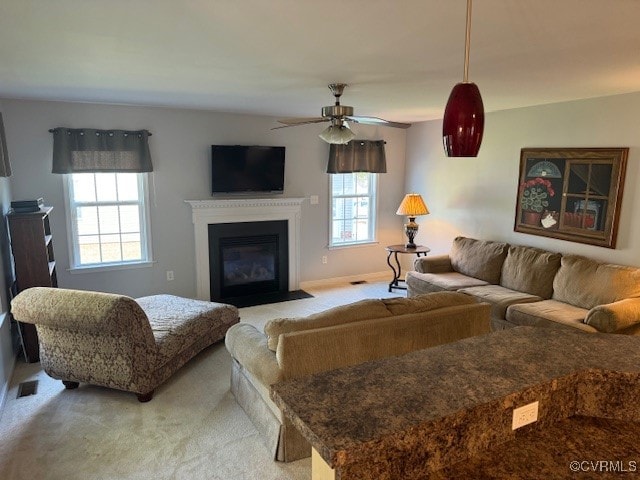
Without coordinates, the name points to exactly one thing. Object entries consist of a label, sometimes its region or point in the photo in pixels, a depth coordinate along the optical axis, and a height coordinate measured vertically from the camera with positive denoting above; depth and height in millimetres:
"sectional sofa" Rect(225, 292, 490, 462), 2516 -982
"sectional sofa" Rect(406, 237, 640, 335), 3535 -1039
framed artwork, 4082 -115
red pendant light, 1420 +198
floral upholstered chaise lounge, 3059 -1223
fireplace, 5590 -1080
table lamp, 5977 -415
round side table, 5855 -951
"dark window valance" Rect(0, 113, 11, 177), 3516 +137
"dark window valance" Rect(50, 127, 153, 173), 4551 +266
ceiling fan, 3529 +467
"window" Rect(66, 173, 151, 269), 4863 -494
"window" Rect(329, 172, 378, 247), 6383 -438
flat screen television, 5348 +108
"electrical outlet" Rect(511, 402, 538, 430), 1303 -702
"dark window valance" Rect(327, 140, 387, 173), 6066 +304
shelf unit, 3781 -716
